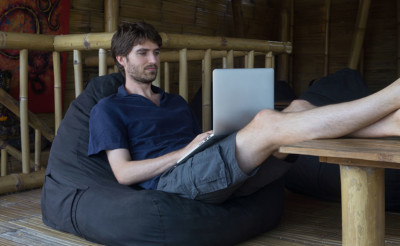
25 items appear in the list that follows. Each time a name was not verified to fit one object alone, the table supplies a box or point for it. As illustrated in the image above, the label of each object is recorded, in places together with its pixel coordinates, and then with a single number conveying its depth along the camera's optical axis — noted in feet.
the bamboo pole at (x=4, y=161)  12.42
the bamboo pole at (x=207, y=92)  11.41
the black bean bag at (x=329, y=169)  9.54
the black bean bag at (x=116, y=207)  7.31
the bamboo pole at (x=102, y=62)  10.37
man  6.17
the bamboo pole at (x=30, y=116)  12.06
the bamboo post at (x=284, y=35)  21.80
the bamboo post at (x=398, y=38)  18.98
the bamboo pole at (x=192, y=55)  12.66
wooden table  5.68
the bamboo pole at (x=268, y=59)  13.21
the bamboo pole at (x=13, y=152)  12.44
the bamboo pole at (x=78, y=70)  10.84
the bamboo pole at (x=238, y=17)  19.90
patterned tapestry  12.35
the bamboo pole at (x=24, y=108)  10.93
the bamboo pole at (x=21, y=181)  11.08
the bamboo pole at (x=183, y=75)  10.96
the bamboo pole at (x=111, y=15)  14.43
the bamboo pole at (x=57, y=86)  11.26
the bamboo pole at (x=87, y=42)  10.29
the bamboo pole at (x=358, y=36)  19.40
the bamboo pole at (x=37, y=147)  12.25
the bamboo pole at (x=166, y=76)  12.30
